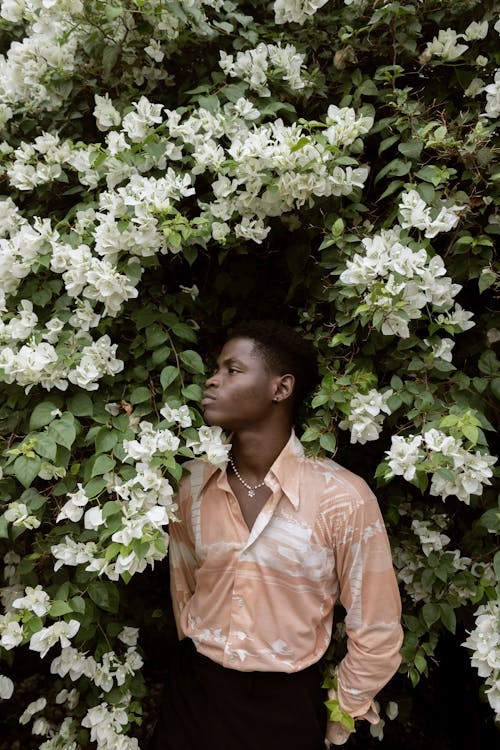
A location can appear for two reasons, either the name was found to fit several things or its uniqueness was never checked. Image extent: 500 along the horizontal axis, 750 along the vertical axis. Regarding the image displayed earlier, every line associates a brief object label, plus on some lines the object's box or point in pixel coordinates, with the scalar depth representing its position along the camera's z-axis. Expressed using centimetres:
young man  166
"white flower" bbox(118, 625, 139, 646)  204
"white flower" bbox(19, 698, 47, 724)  225
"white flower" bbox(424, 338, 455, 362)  175
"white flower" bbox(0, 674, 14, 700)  179
